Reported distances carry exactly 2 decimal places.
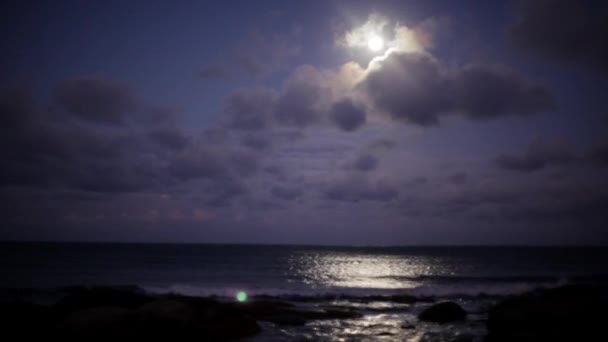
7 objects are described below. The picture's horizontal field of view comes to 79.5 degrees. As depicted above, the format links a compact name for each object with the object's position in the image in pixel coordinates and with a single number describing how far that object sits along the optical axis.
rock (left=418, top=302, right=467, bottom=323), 21.48
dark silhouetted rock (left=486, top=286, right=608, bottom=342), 14.39
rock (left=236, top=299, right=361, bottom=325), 21.61
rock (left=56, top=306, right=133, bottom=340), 12.77
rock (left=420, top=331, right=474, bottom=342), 17.00
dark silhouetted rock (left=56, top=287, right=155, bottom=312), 20.64
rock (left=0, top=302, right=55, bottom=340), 13.98
